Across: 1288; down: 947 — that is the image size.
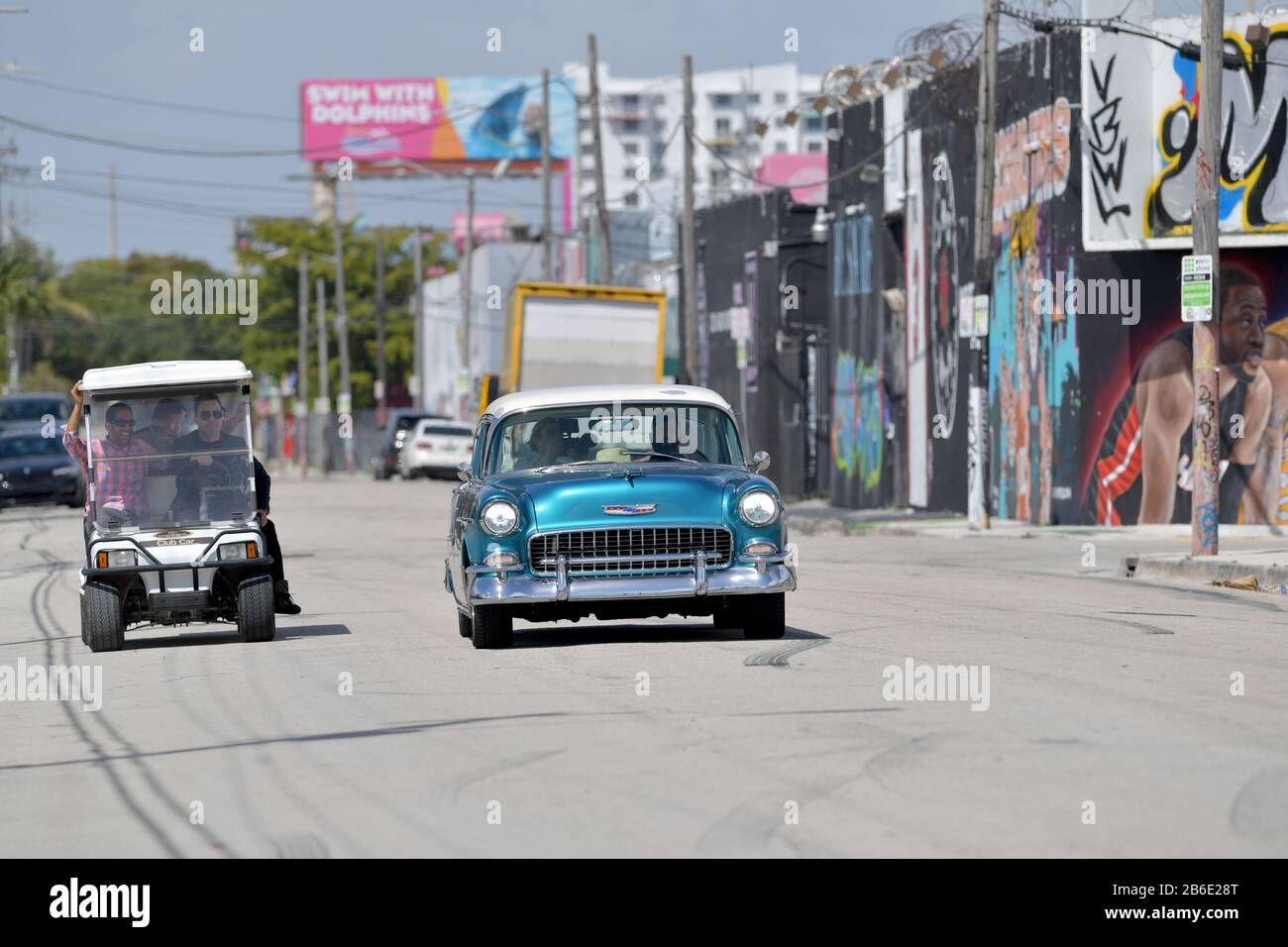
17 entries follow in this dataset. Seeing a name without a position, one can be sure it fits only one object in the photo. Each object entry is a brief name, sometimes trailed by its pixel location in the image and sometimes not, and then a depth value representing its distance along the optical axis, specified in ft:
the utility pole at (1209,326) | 71.92
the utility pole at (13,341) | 256.32
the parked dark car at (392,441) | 199.62
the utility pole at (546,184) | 170.30
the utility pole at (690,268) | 130.52
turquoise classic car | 43.96
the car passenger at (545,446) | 48.26
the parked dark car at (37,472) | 127.54
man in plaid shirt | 51.24
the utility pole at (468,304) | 219.61
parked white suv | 184.44
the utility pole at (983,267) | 90.99
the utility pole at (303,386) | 246.68
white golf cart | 49.90
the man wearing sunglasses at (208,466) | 51.65
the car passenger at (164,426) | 51.78
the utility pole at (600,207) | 148.77
